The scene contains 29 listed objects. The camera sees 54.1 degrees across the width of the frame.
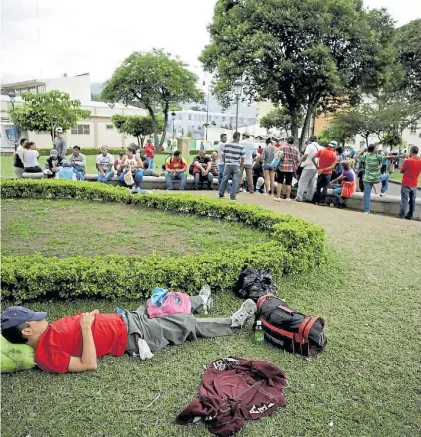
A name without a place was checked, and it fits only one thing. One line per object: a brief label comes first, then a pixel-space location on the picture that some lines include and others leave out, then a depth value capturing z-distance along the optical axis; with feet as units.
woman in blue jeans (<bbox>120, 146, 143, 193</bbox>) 35.64
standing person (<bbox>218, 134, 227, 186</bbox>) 33.88
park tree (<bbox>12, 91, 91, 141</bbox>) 93.91
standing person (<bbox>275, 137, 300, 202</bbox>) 31.04
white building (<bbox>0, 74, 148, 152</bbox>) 120.98
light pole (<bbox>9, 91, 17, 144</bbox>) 76.74
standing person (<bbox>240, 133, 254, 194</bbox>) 34.50
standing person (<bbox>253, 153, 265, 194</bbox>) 37.78
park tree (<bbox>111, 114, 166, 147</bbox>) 125.39
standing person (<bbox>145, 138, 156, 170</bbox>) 57.44
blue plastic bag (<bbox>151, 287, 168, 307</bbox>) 12.90
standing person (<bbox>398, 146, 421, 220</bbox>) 28.12
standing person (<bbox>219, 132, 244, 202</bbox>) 29.73
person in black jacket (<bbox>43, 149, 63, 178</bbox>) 38.88
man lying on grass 10.01
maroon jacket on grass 8.66
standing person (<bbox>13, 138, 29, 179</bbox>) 38.32
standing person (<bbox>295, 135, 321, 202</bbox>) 32.22
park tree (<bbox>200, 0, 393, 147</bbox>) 57.21
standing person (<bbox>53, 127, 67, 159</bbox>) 39.70
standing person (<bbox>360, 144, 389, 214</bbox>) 29.78
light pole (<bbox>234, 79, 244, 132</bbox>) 52.04
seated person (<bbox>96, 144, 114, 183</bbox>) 38.96
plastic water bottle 12.16
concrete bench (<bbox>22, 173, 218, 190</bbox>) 39.32
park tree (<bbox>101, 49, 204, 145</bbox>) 115.75
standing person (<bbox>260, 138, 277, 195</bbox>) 34.88
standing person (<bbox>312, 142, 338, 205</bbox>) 31.30
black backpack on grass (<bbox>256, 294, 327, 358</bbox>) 11.33
